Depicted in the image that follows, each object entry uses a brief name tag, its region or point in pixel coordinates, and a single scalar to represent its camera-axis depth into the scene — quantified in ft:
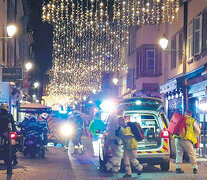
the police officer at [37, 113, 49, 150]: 57.70
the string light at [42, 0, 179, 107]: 90.44
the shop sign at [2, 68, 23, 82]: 86.52
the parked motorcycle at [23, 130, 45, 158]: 53.06
